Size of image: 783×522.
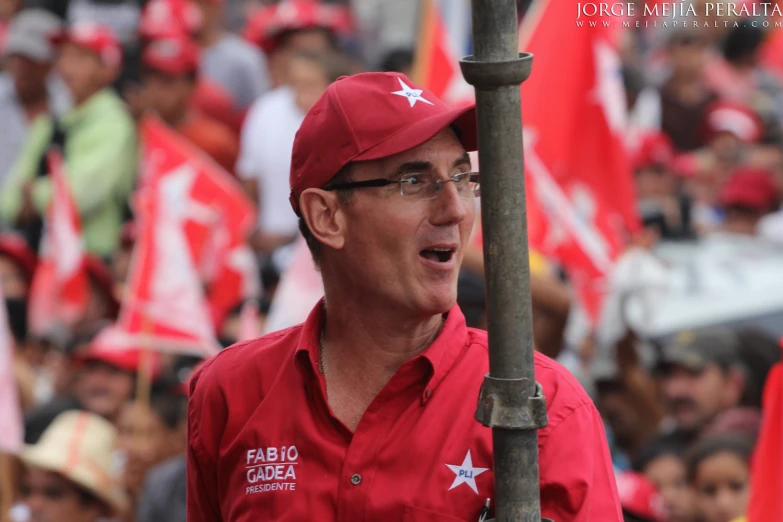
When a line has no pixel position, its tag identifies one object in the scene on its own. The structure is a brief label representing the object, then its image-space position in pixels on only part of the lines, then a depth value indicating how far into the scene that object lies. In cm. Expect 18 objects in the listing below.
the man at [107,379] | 1467
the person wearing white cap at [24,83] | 2057
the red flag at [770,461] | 814
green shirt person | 1839
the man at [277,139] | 1778
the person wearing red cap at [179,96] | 1951
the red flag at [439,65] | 1644
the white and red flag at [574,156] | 1502
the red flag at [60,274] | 1648
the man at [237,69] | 2256
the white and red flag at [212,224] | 1668
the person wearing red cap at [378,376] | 561
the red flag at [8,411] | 1202
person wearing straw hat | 1281
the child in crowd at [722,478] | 1170
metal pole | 469
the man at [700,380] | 1418
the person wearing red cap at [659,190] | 1826
